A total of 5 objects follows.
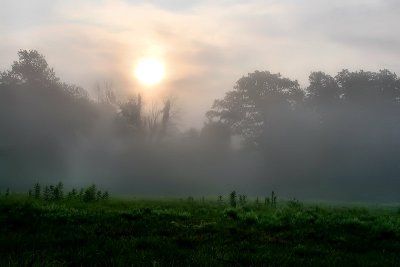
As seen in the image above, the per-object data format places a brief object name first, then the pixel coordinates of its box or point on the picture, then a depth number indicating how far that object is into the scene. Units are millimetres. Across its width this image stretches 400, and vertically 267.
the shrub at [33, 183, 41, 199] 23242
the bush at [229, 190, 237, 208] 25417
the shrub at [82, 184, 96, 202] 23059
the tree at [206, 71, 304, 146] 77188
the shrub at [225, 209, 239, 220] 17844
